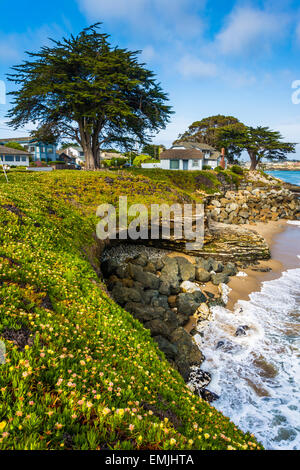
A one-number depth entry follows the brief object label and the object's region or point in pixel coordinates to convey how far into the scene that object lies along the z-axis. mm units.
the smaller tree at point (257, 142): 69812
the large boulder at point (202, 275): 15789
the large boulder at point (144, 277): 13781
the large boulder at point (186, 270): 15621
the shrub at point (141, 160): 64606
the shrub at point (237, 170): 60631
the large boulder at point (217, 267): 17234
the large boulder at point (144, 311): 10380
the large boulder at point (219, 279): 15609
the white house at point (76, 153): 95188
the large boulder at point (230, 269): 17048
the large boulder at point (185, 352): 8727
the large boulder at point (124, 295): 11422
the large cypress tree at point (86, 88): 26391
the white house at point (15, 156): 56462
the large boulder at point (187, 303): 12149
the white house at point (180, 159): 56531
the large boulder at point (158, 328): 9750
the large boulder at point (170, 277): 14095
